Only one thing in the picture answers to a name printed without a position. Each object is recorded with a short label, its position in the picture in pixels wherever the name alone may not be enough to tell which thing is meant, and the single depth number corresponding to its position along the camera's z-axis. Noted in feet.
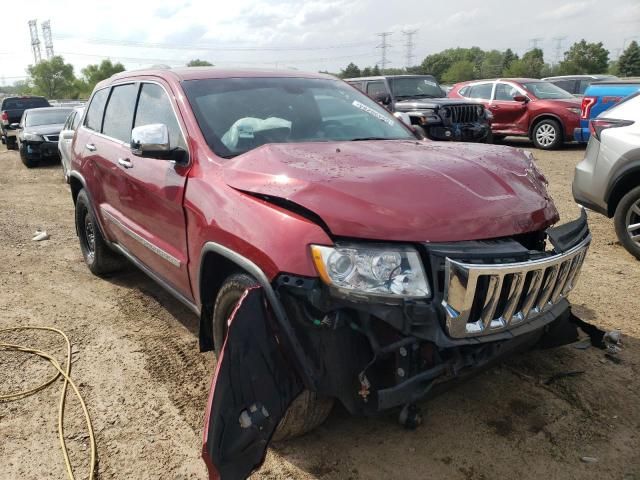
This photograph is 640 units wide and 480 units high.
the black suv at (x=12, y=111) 64.75
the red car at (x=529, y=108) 40.29
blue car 24.46
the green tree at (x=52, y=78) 286.66
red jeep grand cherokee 6.79
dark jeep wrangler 36.42
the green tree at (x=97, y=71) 300.81
